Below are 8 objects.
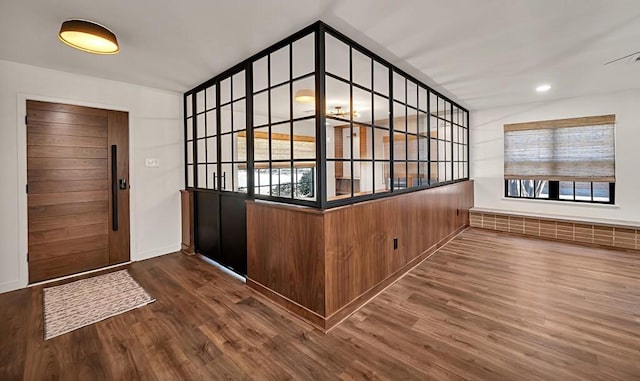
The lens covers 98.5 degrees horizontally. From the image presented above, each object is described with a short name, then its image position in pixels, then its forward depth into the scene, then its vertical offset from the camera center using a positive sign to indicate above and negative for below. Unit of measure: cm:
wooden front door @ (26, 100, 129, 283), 306 +2
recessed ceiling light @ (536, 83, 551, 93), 387 +139
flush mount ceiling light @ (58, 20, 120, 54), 203 +116
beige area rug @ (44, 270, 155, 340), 228 -106
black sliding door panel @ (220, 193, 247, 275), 312 -52
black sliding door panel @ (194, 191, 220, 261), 356 -48
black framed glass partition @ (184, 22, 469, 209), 241 +100
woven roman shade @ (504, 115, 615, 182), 434 +59
